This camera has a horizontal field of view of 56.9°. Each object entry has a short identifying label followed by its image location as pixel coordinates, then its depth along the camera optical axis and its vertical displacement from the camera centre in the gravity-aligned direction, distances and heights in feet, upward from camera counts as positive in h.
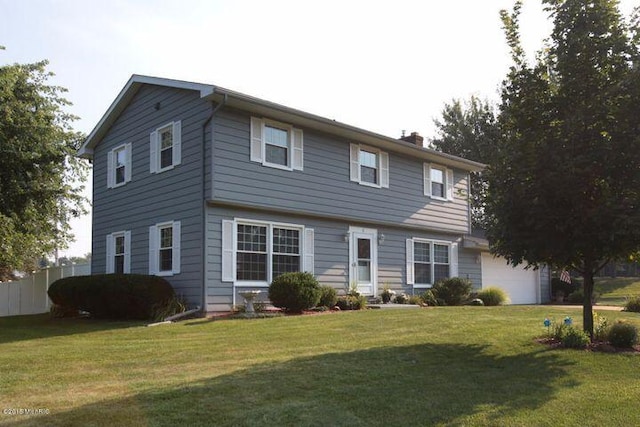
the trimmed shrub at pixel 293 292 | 45.98 -2.24
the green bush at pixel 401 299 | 59.36 -3.58
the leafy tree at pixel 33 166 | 66.49 +11.97
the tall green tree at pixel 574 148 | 28.30 +5.72
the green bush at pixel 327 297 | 50.11 -2.84
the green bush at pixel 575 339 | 29.76 -3.82
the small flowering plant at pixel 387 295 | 59.57 -3.19
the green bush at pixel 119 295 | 44.34 -2.41
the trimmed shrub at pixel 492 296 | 65.36 -3.63
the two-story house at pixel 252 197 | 47.96 +6.27
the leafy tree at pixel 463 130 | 129.39 +29.86
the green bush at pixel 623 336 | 29.94 -3.69
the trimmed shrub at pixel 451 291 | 63.46 -2.96
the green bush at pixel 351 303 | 52.44 -3.50
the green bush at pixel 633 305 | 52.03 -3.74
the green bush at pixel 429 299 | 61.87 -3.74
